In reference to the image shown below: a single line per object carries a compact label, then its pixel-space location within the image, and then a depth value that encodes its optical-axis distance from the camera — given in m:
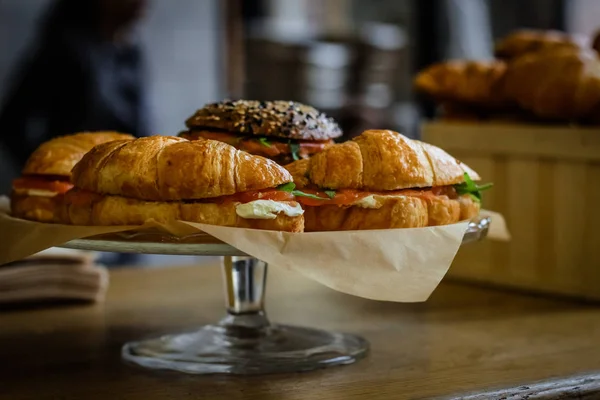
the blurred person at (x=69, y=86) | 3.65
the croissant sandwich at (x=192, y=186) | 0.89
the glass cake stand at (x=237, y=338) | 0.88
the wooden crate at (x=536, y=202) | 1.20
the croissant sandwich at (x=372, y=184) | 0.92
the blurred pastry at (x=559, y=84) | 1.20
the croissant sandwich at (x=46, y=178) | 0.98
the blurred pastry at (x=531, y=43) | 1.28
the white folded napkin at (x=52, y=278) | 1.12
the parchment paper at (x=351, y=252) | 0.87
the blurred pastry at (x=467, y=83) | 1.28
